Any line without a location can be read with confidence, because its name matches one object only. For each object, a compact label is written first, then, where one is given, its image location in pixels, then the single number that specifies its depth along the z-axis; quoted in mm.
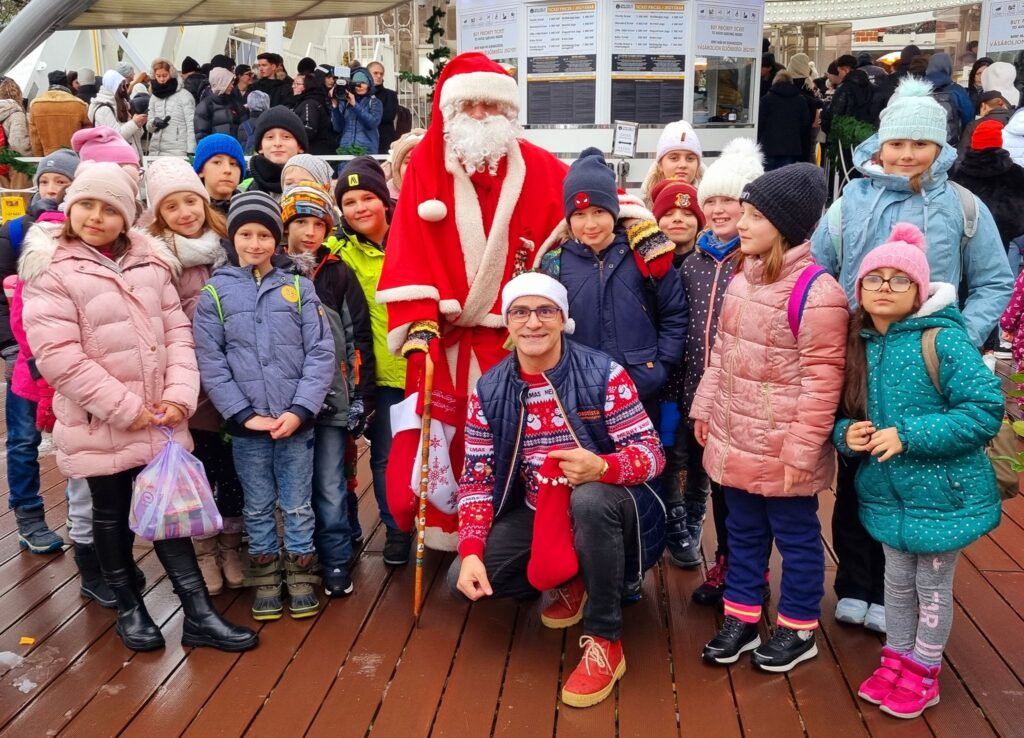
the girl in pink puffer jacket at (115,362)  2893
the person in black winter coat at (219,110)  10148
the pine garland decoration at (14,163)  9359
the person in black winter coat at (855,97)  9938
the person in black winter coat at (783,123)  10297
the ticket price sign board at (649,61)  8891
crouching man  2873
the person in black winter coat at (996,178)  6039
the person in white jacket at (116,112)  9366
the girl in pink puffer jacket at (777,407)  2732
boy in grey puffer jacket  3236
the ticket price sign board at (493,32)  9203
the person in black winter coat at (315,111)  9828
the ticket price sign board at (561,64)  8984
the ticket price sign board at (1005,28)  9289
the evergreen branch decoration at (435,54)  10171
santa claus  3445
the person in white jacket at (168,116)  10125
